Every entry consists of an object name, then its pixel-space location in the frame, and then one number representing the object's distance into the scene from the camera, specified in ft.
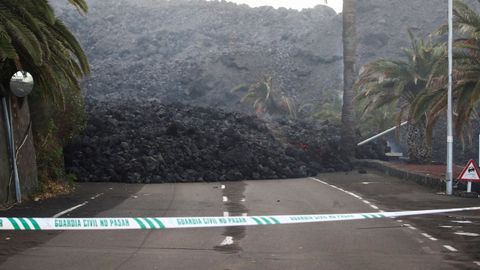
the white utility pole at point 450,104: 77.82
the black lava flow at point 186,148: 103.86
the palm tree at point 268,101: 212.02
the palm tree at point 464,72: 79.10
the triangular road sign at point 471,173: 75.00
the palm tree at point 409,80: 120.47
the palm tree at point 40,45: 52.49
